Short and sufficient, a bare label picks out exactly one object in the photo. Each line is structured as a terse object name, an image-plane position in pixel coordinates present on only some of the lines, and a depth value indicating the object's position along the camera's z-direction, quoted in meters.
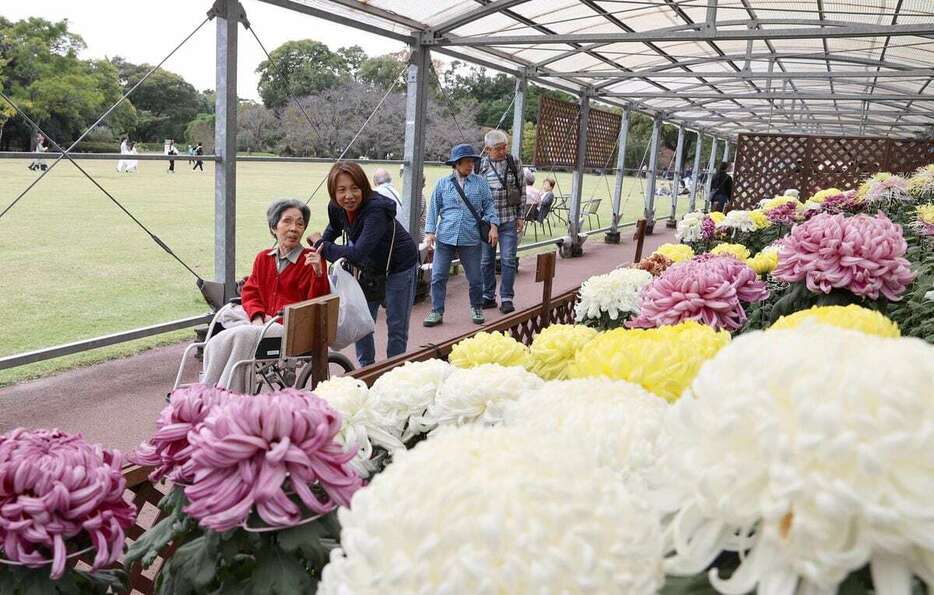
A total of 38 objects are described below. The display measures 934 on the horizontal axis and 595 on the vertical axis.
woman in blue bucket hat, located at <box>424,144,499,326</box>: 5.85
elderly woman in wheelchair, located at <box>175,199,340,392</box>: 3.66
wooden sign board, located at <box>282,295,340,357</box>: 2.03
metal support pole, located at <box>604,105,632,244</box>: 12.85
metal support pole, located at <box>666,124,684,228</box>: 17.97
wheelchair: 3.26
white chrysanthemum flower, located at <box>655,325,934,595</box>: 0.39
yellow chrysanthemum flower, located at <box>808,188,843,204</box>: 4.97
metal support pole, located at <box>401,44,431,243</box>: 6.32
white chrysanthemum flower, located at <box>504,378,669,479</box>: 0.62
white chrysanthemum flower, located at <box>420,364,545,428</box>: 0.89
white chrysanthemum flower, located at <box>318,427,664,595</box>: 0.43
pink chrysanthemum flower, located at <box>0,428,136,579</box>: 0.71
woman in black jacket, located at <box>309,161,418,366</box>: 3.83
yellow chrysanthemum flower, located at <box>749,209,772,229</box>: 3.94
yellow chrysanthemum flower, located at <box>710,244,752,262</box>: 2.33
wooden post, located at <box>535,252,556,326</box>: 3.04
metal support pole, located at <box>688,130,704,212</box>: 19.05
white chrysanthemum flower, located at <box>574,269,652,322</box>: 1.66
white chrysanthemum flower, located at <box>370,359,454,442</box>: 0.94
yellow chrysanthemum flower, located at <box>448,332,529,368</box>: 1.16
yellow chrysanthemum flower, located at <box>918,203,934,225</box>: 2.84
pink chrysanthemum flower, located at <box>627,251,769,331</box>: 1.31
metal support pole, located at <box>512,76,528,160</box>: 8.42
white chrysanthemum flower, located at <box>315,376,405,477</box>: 0.85
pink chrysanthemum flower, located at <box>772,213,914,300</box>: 1.33
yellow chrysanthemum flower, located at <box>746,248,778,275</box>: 2.07
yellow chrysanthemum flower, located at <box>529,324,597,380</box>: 1.16
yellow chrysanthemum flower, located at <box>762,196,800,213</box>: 4.29
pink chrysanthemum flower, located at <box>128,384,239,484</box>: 0.78
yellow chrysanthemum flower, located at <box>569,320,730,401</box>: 0.83
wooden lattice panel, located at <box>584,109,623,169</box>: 11.33
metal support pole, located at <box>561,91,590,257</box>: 10.43
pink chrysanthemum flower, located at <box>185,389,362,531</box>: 0.65
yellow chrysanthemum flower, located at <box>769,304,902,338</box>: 0.80
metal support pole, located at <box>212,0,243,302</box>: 4.54
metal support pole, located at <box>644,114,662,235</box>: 14.80
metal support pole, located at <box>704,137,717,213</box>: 23.68
